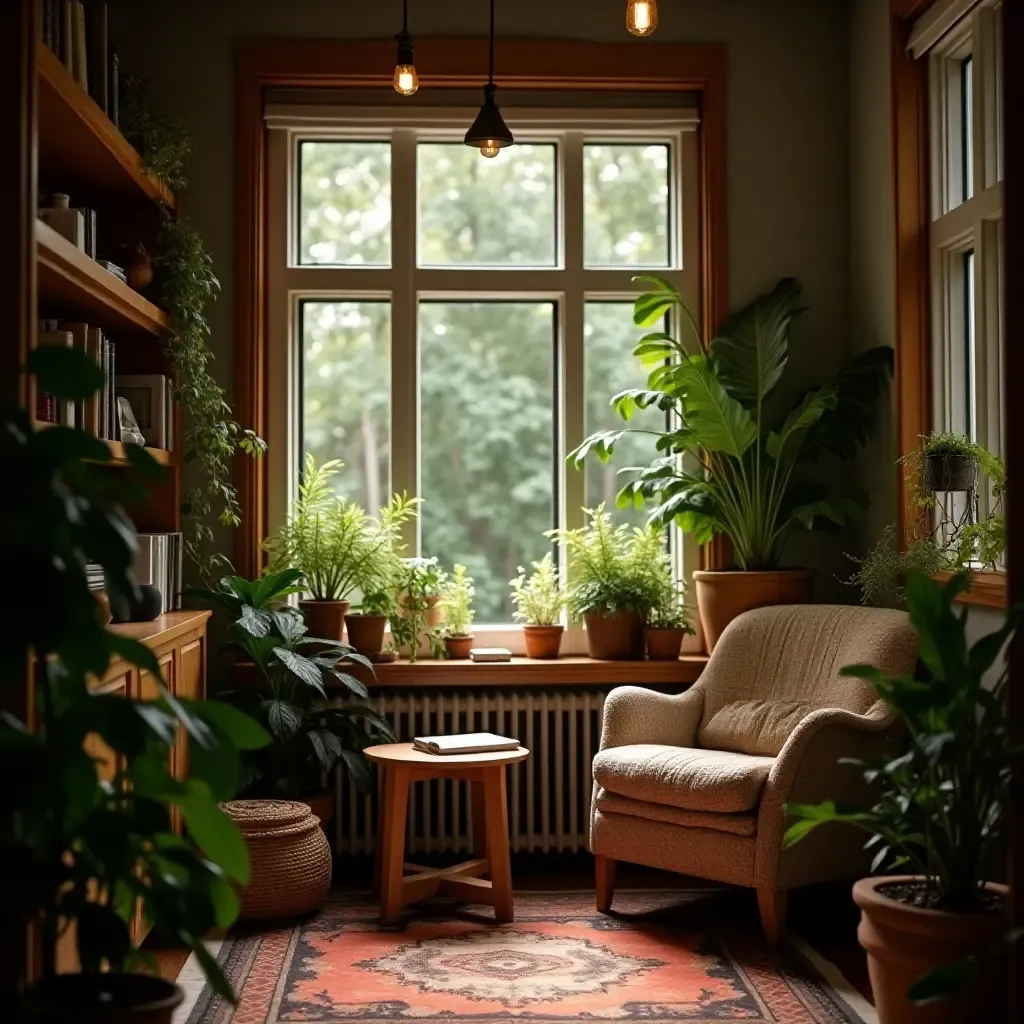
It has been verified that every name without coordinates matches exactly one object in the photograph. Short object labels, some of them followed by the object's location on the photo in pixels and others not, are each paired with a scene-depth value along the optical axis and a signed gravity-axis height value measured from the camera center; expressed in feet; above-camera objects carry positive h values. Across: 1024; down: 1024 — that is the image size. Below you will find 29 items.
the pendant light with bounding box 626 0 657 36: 11.06 +4.40
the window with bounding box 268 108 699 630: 16.88 +3.01
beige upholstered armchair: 12.52 -2.24
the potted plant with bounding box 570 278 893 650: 15.31 +1.11
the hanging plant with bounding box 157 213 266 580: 14.88 +1.70
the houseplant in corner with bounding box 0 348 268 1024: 6.58 -1.21
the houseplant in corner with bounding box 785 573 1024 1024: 8.68 -1.97
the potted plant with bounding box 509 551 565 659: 16.25 -0.93
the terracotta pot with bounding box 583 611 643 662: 15.93 -1.22
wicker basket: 13.23 -3.28
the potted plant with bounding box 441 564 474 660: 16.19 -1.00
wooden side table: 13.46 -2.95
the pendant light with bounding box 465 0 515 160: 13.33 +4.14
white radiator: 15.88 -2.97
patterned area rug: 10.90 -3.96
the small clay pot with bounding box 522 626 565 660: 16.24 -1.29
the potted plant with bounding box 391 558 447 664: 15.89 -0.85
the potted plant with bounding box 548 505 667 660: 15.92 -0.60
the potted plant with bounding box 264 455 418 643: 15.75 -0.19
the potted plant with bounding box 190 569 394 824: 14.37 -1.90
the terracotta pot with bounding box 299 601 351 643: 15.76 -0.95
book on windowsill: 16.01 -1.44
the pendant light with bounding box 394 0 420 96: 13.08 +4.65
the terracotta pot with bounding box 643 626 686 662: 15.98 -1.31
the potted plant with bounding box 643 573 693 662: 15.98 -1.12
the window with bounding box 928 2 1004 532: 13.56 +3.26
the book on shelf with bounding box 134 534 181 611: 14.46 -0.28
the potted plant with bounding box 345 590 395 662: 15.78 -1.02
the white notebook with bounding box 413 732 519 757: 13.58 -2.16
